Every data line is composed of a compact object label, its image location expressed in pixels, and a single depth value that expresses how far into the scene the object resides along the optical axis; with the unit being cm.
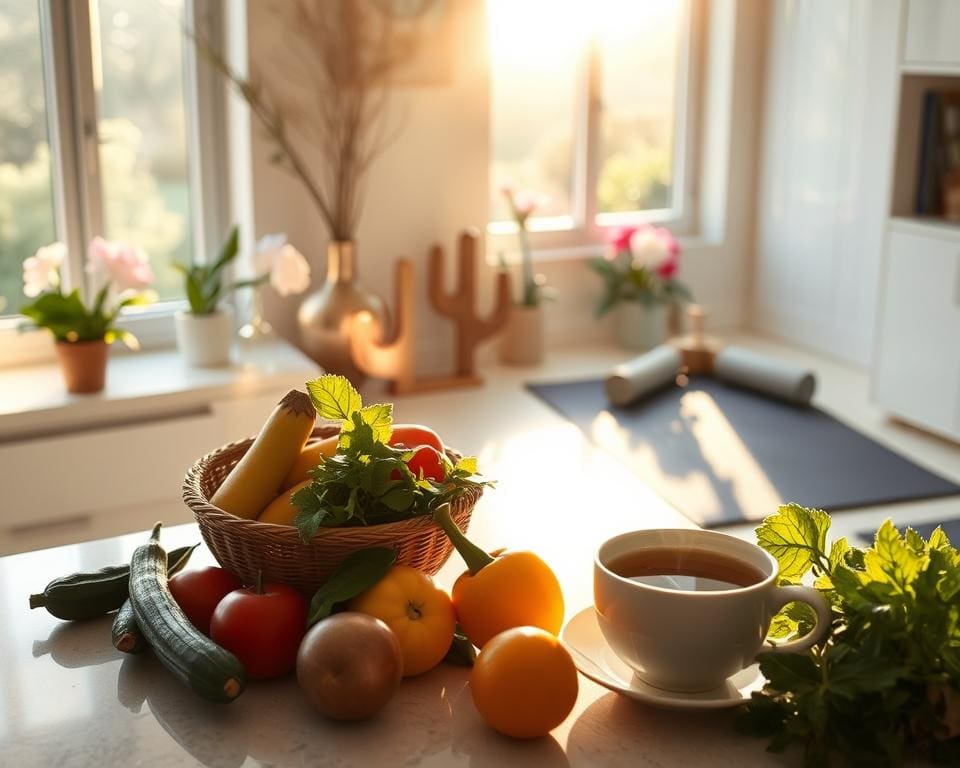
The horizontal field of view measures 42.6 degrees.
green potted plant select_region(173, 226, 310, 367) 286
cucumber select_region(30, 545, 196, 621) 111
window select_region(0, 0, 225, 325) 296
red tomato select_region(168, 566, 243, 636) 106
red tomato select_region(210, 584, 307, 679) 100
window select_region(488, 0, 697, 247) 373
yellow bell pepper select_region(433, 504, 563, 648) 103
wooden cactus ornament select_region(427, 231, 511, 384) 329
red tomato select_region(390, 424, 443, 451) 117
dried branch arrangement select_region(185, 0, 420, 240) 310
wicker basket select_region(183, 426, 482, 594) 103
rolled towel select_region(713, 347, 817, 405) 314
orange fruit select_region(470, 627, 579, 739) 92
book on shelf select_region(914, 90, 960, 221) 303
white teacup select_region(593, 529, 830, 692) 94
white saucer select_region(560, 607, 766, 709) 96
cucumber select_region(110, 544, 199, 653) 103
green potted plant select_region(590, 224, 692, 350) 365
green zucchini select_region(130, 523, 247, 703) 95
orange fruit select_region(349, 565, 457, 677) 100
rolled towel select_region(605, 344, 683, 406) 308
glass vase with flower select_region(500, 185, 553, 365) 351
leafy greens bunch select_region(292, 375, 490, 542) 104
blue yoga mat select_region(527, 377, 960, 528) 254
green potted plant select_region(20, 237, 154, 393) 269
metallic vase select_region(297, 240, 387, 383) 308
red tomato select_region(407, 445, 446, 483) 112
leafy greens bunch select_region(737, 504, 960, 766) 89
